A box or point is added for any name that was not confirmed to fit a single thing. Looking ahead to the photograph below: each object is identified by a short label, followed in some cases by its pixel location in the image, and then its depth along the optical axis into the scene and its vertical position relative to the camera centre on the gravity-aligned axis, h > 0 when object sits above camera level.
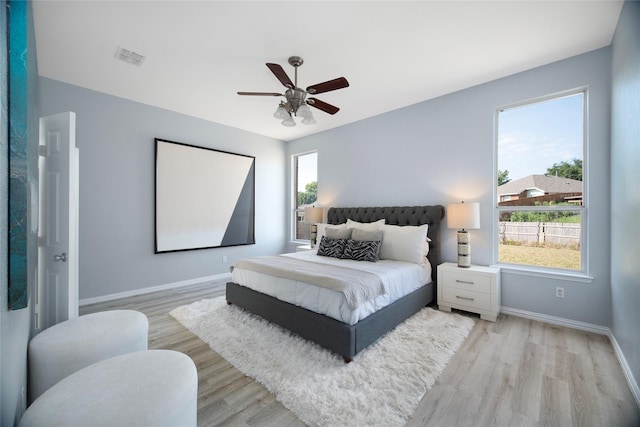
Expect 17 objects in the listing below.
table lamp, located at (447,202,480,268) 3.05 -0.09
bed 2.10 -0.94
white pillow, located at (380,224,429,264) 3.21 -0.39
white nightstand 2.88 -0.88
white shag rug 1.61 -1.20
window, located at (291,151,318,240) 5.55 +0.57
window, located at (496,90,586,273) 2.82 +0.36
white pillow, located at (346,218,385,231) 3.64 -0.18
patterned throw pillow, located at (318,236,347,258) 3.39 -0.45
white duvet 2.18 -0.75
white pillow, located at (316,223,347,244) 3.96 -0.27
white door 1.78 -0.05
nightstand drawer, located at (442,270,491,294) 2.91 -0.79
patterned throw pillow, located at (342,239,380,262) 3.17 -0.46
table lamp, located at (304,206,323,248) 4.92 -0.09
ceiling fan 2.34 +1.17
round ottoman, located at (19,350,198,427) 0.95 -0.74
